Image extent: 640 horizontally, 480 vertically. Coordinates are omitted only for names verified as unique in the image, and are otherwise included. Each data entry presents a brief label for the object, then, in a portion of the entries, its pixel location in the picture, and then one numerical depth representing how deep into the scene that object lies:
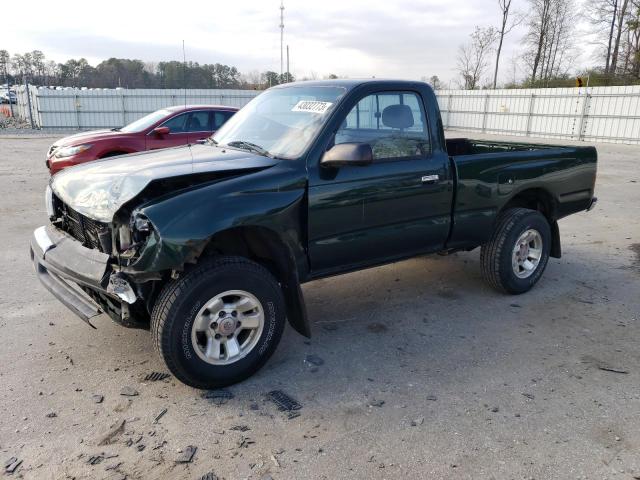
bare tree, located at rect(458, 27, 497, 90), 43.12
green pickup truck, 3.09
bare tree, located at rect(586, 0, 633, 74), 36.19
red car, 9.20
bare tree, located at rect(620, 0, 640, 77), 31.79
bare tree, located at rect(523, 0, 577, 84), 41.16
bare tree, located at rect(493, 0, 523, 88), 41.50
